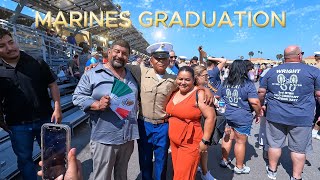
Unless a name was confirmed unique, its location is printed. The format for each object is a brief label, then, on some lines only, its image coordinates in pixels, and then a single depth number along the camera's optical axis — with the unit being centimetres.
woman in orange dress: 248
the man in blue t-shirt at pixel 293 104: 313
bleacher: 315
